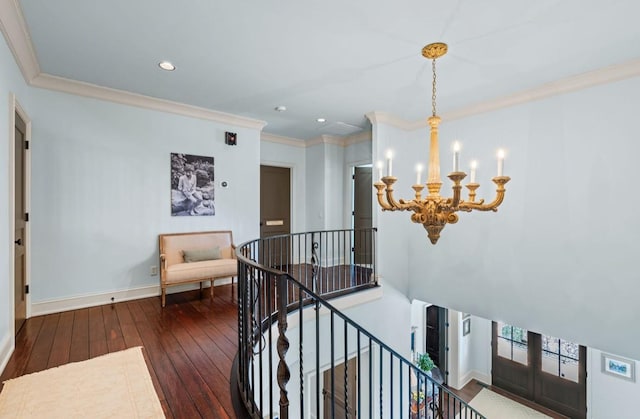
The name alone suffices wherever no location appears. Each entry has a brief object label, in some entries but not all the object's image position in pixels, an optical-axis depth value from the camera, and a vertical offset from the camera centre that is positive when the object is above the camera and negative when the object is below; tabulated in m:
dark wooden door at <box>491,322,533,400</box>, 6.94 -3.70
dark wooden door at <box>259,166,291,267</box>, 6.13 +0.12
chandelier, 2.57 +0.07
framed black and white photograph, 4.27 +0.37
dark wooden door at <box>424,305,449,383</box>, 7.74 -3.41
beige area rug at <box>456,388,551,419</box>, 6.25 -4.38
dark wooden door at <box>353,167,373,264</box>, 6.08 +0.06
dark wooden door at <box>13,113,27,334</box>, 2.95 -0.19
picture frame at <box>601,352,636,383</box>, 5.16 -2.85
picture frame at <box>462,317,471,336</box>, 7.72 -3.08
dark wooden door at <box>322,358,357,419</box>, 5.45 -3.66
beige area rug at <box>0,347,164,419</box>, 1.83 -1.24
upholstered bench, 3.67 -0.67
